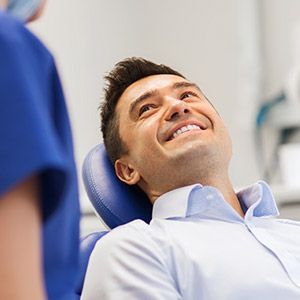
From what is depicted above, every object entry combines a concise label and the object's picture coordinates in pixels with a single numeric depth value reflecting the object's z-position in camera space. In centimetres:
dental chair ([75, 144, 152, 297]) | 171
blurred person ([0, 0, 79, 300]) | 62
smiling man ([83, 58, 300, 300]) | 141
